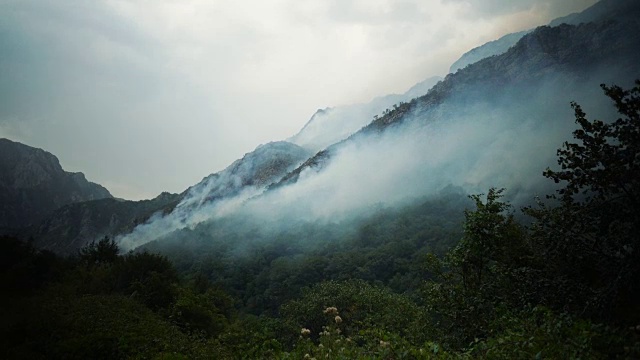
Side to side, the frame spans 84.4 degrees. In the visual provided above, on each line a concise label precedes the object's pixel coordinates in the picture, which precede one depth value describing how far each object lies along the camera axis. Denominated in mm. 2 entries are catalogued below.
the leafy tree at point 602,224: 7176
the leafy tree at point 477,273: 11359
